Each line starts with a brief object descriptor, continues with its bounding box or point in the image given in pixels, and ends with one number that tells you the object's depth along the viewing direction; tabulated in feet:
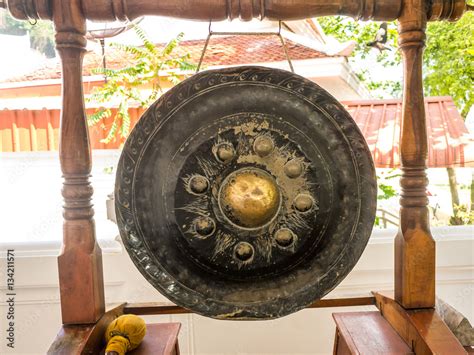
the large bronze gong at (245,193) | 3.46
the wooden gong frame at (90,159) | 3.49
